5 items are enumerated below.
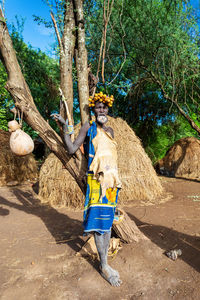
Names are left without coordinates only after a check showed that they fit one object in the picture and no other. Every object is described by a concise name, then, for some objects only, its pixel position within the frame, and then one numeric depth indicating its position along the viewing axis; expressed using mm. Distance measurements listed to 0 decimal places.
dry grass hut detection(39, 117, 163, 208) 4926
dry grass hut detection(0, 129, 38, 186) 7346
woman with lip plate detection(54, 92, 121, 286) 2188
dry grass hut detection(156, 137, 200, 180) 7472
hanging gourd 2250
